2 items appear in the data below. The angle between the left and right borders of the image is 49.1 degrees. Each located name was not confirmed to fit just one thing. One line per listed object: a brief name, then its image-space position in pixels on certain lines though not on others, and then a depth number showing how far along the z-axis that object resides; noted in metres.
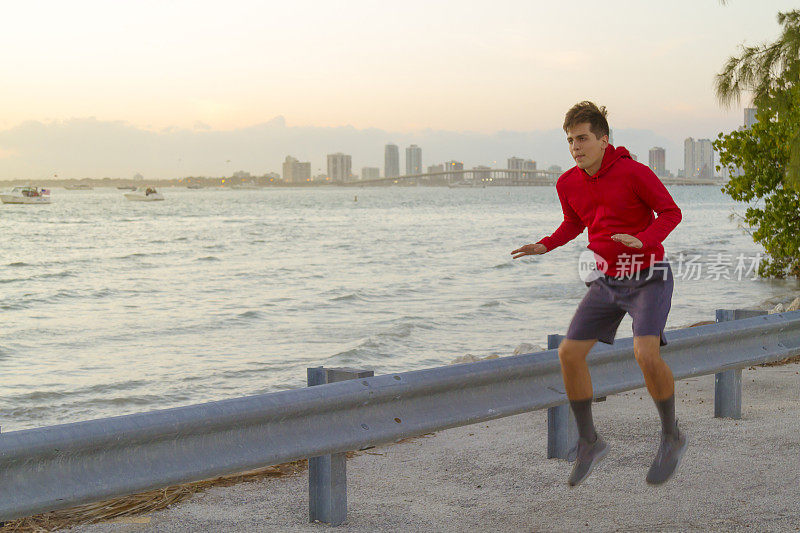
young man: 4.05
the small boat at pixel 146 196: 138.50
